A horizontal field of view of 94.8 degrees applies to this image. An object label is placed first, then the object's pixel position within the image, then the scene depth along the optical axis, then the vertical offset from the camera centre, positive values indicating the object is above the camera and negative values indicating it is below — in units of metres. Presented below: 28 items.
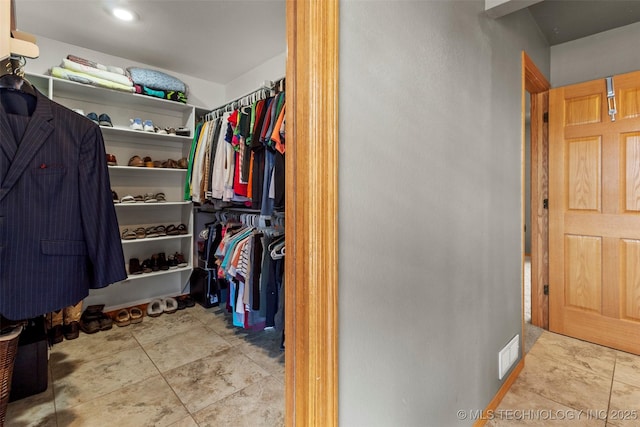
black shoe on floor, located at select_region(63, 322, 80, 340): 2.28 -0.90
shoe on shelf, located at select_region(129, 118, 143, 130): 2.71 +0.85
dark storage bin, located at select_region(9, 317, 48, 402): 1.60 -0.83
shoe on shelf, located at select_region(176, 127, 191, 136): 3.03 +0.87
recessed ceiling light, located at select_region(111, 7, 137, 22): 2.10 +1.47
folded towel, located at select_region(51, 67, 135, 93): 2.24 +1.10
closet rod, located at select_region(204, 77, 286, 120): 2.08 +0.99
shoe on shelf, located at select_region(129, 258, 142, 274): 2.79 -0.49
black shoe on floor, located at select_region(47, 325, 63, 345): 2.21 -0.90
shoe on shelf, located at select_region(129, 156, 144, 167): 2.79 +0.51
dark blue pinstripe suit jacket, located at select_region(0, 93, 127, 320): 1.08 +0.00
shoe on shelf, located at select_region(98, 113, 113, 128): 2.51 +0.82
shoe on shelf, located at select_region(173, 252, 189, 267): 3.12 -0.47
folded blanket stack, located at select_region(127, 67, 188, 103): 2.69 +1.26
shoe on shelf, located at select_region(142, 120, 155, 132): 2.78 +0.85
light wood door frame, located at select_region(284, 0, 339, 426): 0.71 +0.03
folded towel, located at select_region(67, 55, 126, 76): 2.39 +1.29
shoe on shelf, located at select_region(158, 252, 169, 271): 2.95 -0.47
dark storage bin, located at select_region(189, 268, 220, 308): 2.88 -0.74
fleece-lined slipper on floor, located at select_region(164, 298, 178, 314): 2.87 -0.89
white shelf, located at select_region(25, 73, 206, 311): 2.65 +0.40
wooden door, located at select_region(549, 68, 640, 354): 2.12 +0.00
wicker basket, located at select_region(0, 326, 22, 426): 1.21 -0.62
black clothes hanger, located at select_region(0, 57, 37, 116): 1.09 +0.47
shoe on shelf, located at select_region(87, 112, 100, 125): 2.49 +0.85
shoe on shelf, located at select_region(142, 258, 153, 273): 2.86 -0.50
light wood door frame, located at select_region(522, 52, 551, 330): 2.54 +0.06
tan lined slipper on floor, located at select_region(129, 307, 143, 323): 2.63 -0.90
